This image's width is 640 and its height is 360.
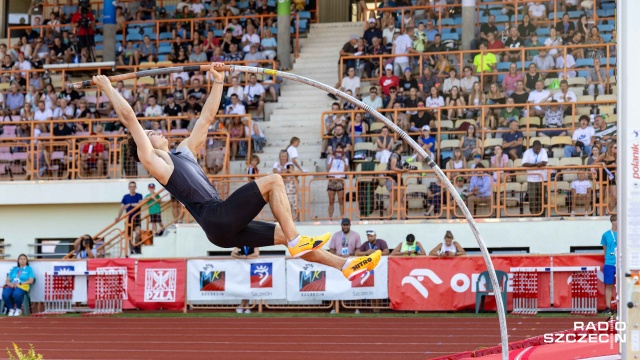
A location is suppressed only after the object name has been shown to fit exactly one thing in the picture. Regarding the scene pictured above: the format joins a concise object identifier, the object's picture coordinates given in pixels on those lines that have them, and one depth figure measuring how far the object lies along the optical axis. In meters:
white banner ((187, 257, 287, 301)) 18.11
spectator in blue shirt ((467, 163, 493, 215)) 18.72
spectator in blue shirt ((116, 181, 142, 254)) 20.70
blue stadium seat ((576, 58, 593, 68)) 21.45
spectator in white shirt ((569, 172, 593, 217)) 18.48
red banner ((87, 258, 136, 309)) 18.78
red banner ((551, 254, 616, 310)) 16.89
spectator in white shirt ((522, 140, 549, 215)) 18.58
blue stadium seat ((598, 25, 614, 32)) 22.46
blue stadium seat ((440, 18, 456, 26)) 23.83
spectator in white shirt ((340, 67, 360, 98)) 22.30
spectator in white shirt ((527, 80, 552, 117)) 20.64
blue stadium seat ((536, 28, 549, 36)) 22.67
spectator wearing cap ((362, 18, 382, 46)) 23.36
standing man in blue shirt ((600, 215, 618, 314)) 16.16
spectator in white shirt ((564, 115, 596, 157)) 19.20
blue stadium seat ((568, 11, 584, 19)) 22.73
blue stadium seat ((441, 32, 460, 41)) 23.36
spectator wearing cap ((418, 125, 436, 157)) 19.84
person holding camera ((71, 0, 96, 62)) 26.55
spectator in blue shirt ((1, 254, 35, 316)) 18.95
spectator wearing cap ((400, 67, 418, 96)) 21.65
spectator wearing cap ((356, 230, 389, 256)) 18.00
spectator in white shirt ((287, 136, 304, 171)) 20.73
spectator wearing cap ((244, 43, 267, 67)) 24.23
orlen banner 17.25
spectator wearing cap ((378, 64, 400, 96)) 21.83
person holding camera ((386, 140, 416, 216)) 19.00
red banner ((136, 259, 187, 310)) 18.50
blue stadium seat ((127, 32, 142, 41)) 26.94
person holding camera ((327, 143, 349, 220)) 19.50
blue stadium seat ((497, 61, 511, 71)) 21.98
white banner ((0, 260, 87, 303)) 19.06
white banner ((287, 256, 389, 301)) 17.83
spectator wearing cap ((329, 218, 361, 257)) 18.19
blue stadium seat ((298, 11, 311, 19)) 26.44
